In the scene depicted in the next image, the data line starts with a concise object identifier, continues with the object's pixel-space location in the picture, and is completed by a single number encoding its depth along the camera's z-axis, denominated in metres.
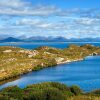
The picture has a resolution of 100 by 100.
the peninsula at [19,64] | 137.39
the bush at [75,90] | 57.13
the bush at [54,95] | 41.10
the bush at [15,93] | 45.67
